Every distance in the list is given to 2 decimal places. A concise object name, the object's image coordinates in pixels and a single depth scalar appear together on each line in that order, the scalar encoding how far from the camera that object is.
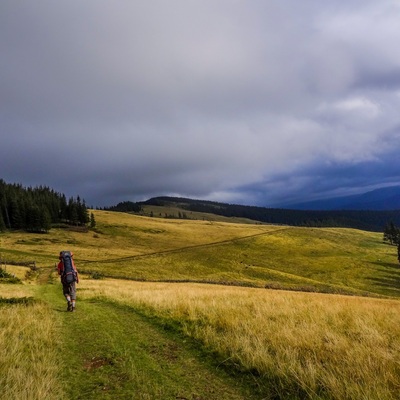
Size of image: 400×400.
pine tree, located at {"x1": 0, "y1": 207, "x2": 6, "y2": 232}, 117.25
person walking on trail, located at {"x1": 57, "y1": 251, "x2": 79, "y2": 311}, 15.64
